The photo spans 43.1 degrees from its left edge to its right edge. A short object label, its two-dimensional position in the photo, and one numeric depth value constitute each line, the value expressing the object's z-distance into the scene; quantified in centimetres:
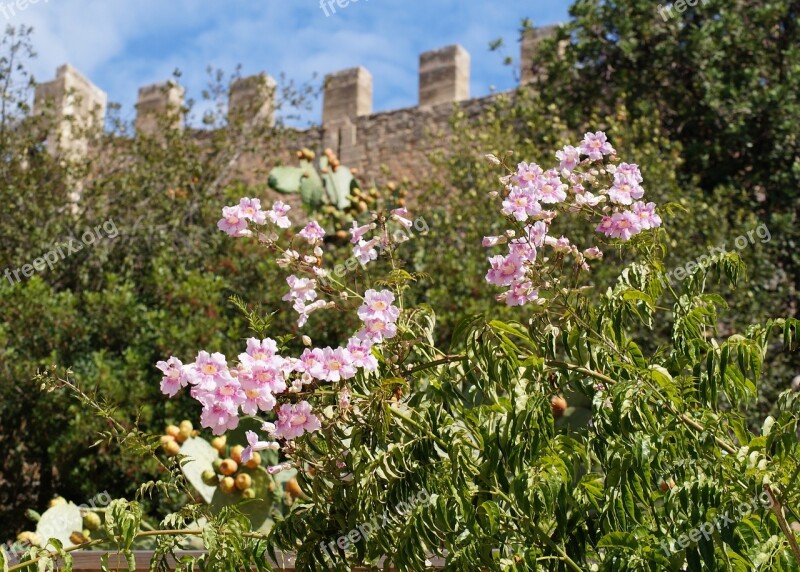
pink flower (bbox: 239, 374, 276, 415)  227
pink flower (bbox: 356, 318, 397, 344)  244
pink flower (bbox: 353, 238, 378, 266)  274
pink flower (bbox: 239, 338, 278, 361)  230
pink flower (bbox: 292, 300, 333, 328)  264
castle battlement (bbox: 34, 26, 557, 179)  1126
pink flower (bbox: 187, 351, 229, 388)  226
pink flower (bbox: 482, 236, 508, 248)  276
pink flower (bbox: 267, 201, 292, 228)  287
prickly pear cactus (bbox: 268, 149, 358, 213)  976
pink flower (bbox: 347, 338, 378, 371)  238
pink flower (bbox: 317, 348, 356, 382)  235
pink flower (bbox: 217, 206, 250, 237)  279
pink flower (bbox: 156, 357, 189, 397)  237
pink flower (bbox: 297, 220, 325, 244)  278
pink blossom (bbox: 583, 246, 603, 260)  278
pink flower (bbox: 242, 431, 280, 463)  247
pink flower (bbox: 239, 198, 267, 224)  278
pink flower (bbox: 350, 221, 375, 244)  279
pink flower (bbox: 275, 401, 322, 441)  236
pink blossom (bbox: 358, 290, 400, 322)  244
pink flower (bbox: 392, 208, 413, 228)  277
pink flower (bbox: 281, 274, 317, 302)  268
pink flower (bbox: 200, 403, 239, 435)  225
